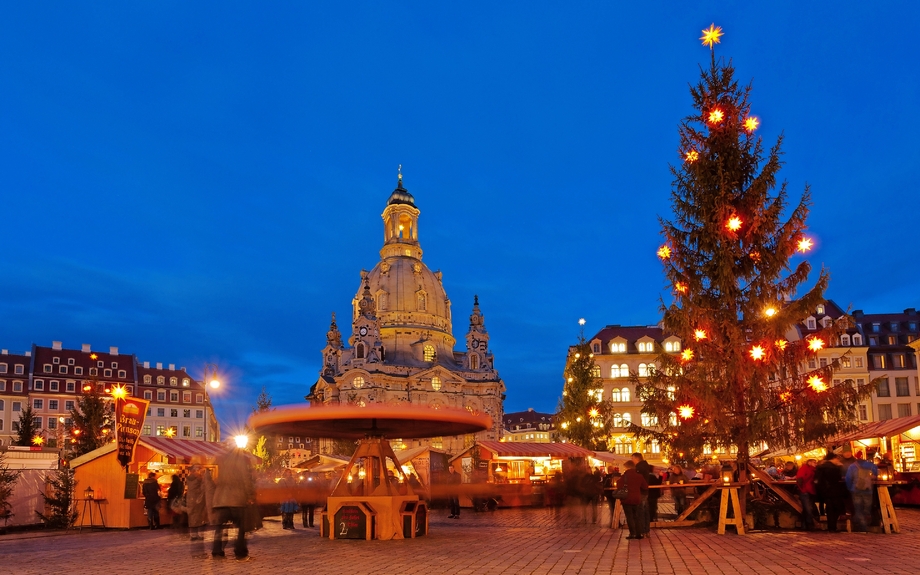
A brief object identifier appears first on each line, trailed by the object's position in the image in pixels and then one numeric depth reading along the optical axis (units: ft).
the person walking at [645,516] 58.03
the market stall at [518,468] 121.90
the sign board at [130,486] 81.51
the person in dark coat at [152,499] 80.94
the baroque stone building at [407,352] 342.23
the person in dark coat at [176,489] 79.30
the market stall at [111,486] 81.82
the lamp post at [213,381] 75.66
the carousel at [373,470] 56.29
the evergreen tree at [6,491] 77.57
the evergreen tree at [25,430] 173.78
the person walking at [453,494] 82.06
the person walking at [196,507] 51.83
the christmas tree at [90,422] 108.68
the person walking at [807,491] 61.57
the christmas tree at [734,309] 66.03
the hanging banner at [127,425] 79.30
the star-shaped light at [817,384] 64.85
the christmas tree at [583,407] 188.34
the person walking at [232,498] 43.80
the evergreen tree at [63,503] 82.33
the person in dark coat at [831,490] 59.77
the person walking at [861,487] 56.85
